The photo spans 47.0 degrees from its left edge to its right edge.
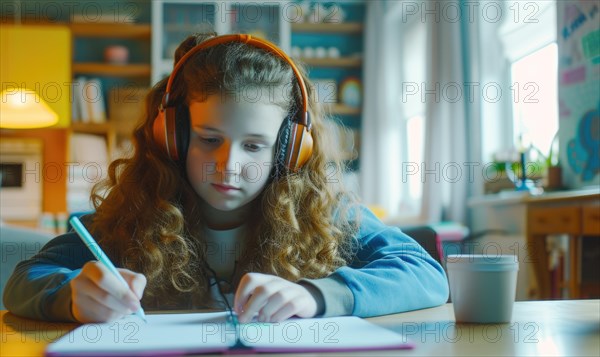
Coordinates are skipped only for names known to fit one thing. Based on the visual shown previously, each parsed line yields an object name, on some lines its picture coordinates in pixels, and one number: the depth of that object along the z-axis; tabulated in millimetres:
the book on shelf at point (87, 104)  4848
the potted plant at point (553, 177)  2662
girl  1021
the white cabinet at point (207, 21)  4941
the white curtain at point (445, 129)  3541
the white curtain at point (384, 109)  4930
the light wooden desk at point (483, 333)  591
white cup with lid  761
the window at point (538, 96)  3090
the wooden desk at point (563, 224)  2094
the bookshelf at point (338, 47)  5332
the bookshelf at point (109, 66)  4910
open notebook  584
